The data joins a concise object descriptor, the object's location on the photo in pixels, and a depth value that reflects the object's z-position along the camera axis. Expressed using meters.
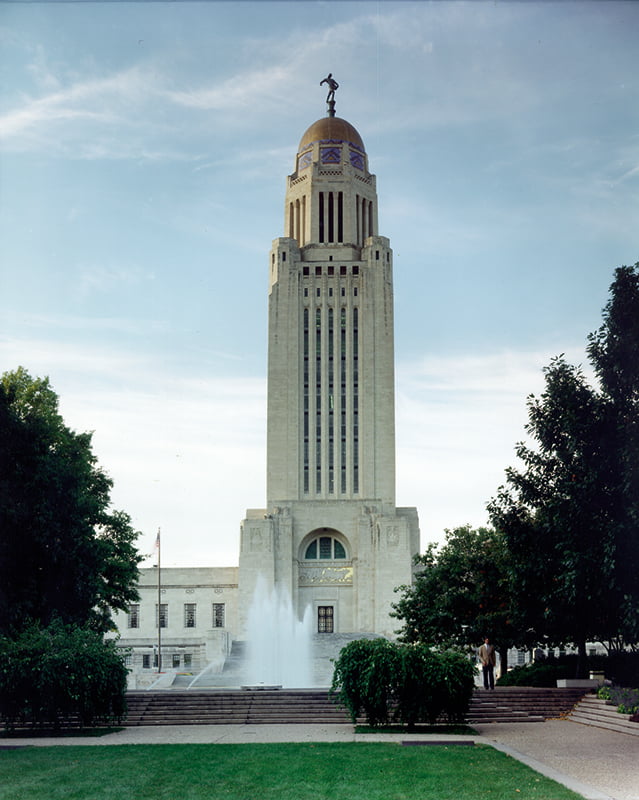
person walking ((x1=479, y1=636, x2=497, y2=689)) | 28.97
